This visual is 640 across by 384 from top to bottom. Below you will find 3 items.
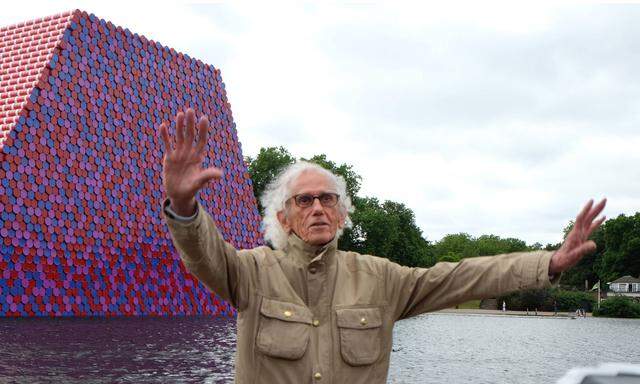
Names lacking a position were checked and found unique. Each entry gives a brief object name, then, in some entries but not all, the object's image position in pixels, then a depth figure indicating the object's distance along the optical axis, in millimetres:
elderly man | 2740
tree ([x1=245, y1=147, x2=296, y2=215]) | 59250
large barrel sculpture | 25766
